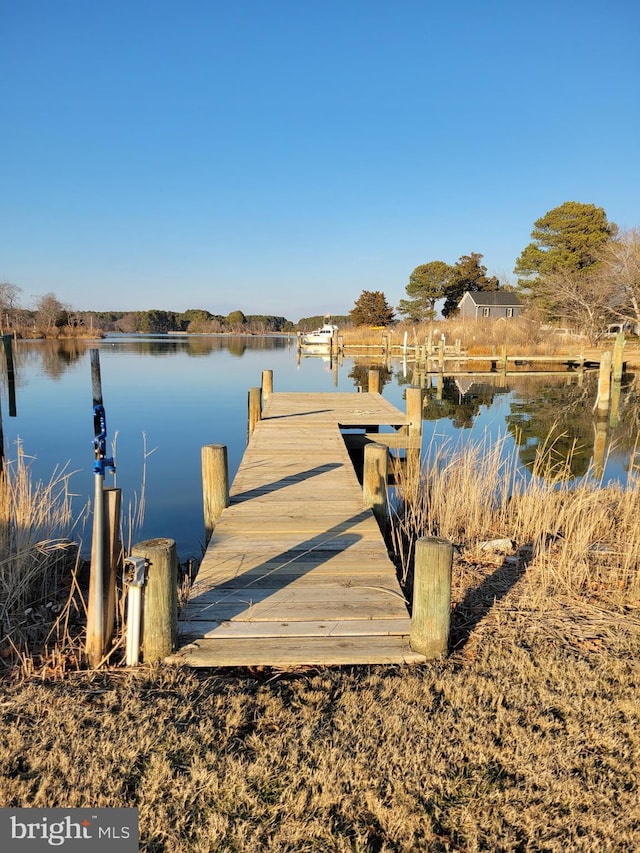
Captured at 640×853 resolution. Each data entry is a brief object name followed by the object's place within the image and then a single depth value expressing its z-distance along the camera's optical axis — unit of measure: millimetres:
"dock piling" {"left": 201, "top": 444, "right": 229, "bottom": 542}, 5242
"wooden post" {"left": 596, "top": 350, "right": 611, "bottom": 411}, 17125
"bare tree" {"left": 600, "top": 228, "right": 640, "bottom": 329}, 31875
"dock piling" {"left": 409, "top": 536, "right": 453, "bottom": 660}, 3268
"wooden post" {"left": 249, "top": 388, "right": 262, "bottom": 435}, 10195
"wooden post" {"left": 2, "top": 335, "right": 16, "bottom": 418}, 16852
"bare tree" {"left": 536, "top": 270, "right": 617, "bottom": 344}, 34375
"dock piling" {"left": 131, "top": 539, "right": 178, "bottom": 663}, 3092
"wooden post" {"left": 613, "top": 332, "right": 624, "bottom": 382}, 20469
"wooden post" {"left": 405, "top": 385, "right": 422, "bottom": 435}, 8961
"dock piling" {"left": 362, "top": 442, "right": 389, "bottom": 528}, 5500
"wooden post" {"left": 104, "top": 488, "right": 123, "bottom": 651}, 3260
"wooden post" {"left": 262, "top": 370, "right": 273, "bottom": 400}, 12711
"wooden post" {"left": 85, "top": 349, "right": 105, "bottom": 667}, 3159
